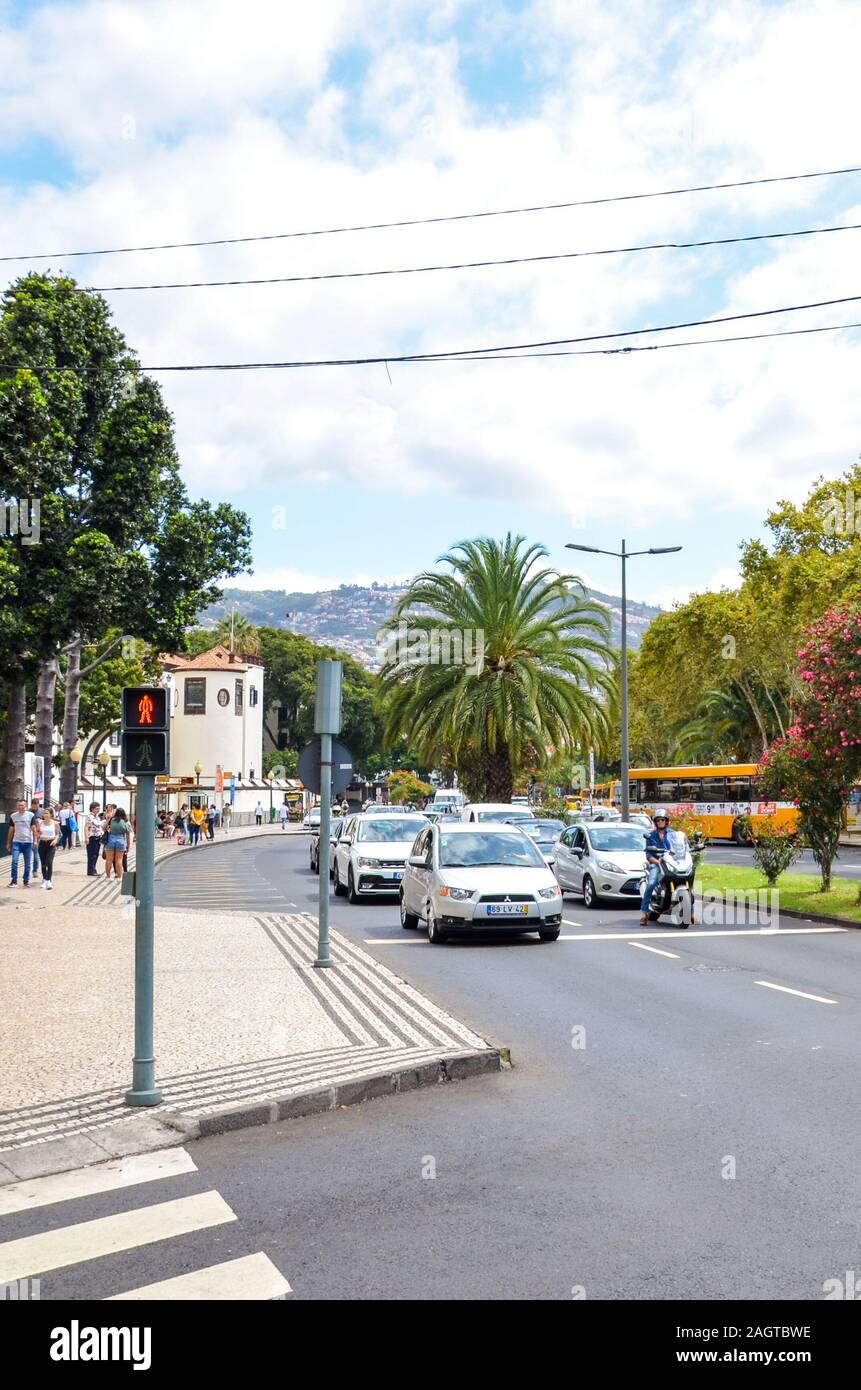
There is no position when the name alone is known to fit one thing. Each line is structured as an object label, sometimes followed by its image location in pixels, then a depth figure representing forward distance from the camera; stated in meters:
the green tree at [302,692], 118.88
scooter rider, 19.31
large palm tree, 37.19
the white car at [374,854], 24.20
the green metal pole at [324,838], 13.41
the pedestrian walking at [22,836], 24.86
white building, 101.25
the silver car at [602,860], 22.94
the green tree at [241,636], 121.25
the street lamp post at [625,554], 36.12
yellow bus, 54.22
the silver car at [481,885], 16.58
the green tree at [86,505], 27.42
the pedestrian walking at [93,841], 32.19
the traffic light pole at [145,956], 7.43
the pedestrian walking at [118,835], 29.36
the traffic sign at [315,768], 14.34
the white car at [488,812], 29.80
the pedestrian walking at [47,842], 26.62
